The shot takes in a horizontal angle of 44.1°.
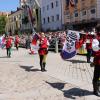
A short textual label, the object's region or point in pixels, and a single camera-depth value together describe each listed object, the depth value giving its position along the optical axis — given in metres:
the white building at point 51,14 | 20.19
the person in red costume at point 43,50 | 5.02
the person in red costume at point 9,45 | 8.18
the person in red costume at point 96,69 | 3.27
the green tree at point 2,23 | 30.58
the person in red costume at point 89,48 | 5.98
